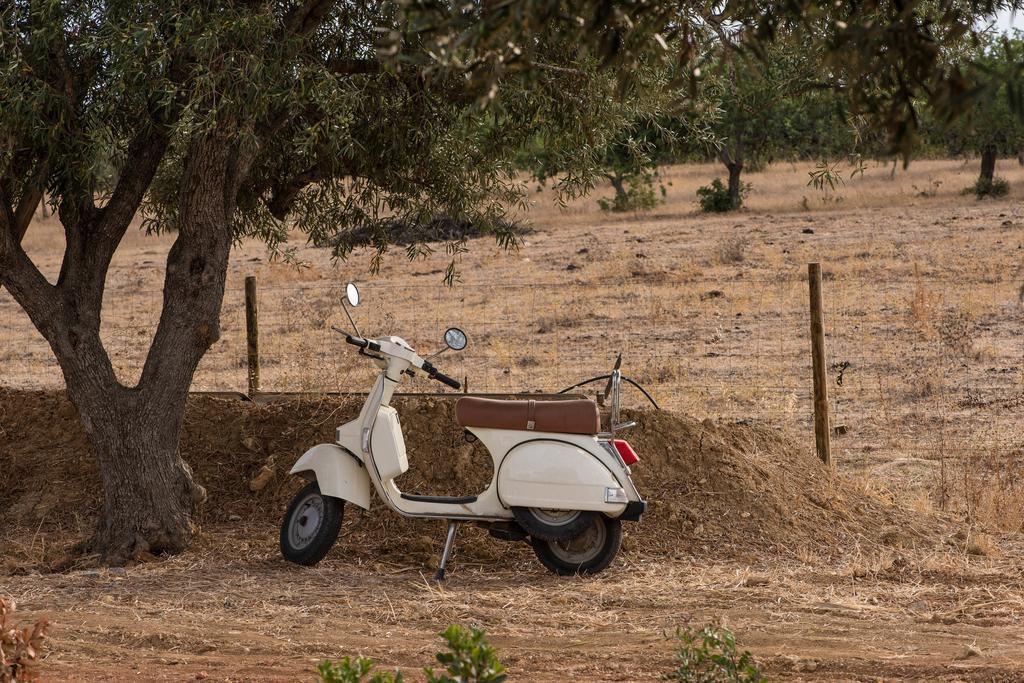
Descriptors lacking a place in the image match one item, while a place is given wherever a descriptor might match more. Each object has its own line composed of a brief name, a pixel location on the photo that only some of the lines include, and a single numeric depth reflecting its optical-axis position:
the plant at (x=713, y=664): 7.46
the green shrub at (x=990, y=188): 66.81
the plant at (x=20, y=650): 8.59
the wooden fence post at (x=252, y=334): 20.41
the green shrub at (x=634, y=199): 72.50
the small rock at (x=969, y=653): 10.51
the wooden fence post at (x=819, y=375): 17.84
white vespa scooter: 13.47
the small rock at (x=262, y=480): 16.87
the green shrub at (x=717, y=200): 69.37
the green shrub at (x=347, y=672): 6.64
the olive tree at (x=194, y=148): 13.12
